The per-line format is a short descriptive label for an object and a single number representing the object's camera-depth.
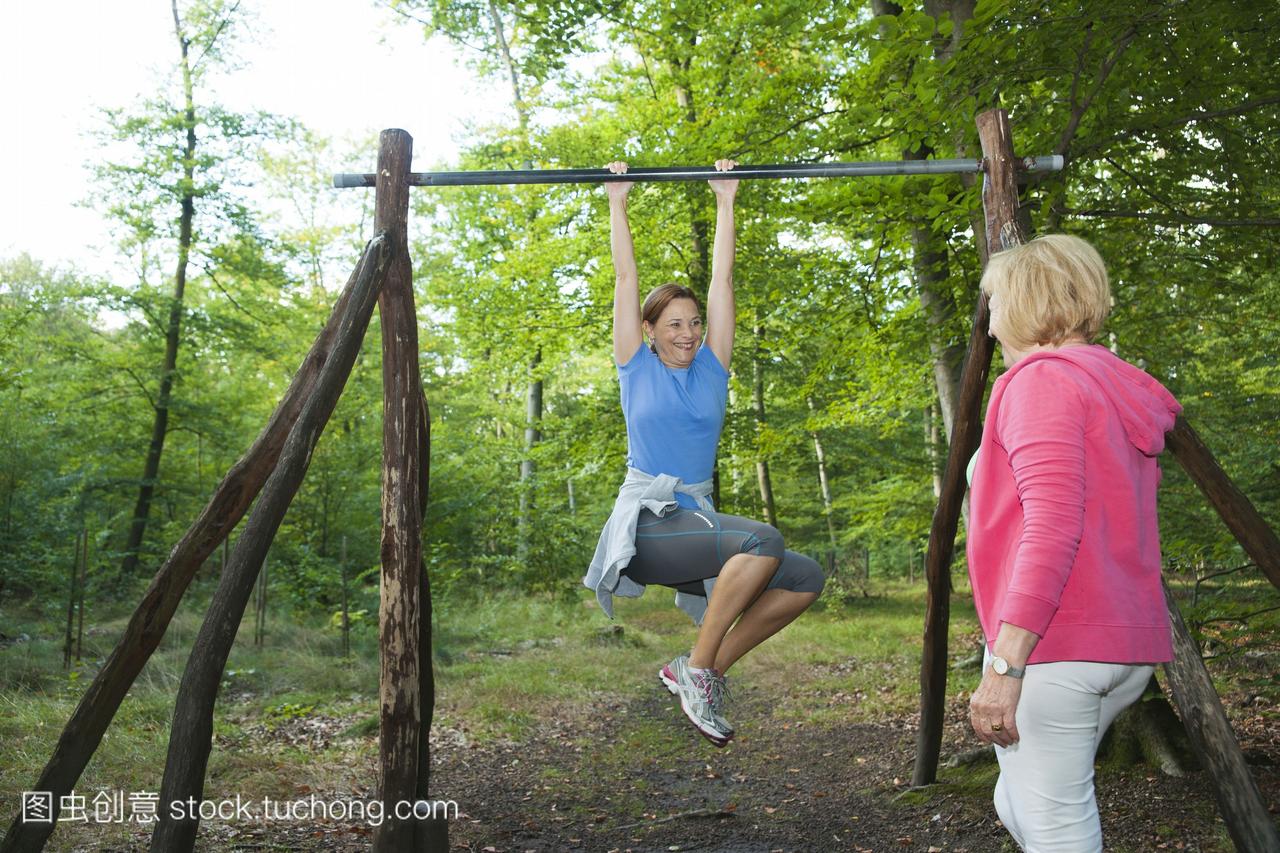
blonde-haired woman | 1.83
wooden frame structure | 3.03
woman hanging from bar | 3.53
